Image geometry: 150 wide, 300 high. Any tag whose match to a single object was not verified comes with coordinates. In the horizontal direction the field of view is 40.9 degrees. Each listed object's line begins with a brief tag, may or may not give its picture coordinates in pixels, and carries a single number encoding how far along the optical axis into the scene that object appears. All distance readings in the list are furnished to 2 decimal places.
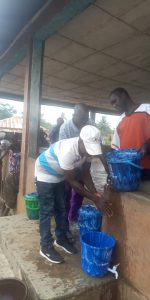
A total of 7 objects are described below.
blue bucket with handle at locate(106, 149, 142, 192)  1.89
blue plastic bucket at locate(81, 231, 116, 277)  1.96
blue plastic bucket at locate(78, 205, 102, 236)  2.23
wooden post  3.69
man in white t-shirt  2.00
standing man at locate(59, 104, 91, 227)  2.83
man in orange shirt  2.14
